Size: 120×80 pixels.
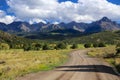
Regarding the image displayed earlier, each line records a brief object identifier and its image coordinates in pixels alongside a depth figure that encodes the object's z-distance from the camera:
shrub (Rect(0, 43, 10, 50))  188.55
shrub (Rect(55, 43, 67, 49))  174.40
